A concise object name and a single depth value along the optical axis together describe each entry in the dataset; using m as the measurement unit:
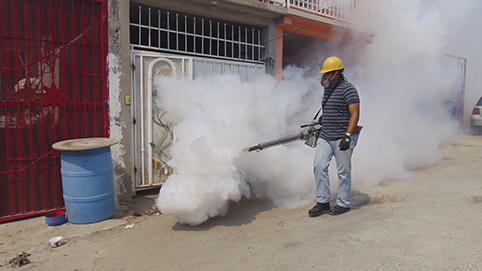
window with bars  6.20
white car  11.18
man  4.08
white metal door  5.18
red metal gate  4.26
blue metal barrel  4.12
